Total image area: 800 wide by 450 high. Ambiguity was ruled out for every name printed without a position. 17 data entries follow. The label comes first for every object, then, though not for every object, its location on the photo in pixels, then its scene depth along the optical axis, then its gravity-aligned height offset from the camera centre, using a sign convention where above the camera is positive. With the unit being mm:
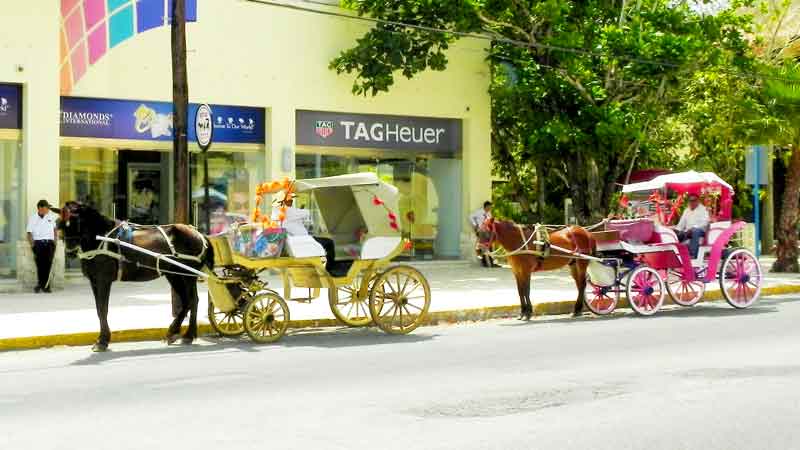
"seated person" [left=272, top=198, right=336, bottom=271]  14242 +57
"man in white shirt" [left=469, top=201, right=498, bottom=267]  27125 +159
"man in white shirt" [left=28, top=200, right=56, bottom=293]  20172 -329
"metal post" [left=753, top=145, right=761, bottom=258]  24812 +1235
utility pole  16312 +1712
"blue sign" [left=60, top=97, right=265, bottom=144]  22250 +2173
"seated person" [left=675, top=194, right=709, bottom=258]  17625 -7
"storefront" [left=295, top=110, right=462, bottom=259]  25719 +1575
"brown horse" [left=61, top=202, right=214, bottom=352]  13094 -392
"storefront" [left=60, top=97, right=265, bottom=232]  22562 +1380
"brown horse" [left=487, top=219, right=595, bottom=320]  16250 -430
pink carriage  17172 -628
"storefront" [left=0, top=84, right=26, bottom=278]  21266 +907
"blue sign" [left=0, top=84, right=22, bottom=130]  21188 +2271
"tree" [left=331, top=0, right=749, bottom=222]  24375 +3791
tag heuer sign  25547 +2224
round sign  15797 +1406
